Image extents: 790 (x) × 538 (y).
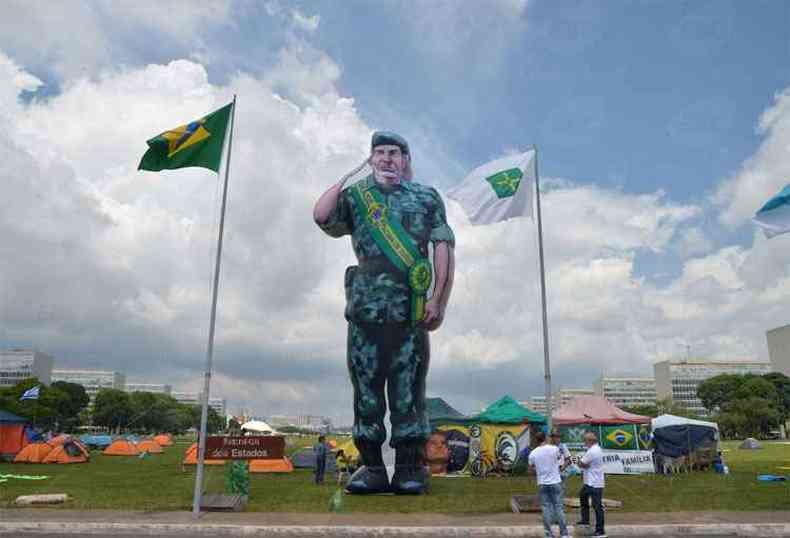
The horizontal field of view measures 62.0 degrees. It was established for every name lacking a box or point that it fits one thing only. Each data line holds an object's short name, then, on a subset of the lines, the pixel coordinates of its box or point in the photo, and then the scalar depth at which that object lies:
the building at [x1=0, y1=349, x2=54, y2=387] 121.25
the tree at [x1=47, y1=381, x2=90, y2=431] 69.81
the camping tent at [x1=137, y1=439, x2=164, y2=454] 41.71
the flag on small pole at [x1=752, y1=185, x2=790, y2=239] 14.03
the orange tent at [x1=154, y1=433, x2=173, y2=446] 53.21
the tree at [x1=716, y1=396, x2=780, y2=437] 72.31
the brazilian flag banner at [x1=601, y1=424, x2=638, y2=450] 24.84
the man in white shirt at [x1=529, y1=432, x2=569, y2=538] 9.35
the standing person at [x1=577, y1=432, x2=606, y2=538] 10.02
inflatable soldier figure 15.42
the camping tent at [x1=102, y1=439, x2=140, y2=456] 39.50
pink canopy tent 25.09
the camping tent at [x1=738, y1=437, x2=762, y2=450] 49.88
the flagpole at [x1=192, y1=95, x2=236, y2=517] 11.85
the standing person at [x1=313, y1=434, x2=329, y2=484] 19.19
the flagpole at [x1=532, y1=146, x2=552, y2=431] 12.85
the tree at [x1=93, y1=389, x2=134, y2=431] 90.12
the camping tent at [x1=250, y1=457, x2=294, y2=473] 24.42
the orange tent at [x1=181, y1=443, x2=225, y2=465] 28.09
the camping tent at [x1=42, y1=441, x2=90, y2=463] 29.50
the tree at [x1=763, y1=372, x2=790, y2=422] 85.62
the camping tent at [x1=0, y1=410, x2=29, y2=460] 30.36
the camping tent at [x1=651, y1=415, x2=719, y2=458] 25.75
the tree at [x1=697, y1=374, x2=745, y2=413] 88.19
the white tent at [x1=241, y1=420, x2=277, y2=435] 30.58
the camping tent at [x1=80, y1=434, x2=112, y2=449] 49.06
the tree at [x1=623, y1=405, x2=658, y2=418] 87.00
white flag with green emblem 14.38
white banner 24.33
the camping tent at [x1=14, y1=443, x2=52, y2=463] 29.06
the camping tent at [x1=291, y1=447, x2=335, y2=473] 27.41
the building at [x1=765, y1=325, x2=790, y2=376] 113.56
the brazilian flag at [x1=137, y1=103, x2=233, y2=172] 13.68
